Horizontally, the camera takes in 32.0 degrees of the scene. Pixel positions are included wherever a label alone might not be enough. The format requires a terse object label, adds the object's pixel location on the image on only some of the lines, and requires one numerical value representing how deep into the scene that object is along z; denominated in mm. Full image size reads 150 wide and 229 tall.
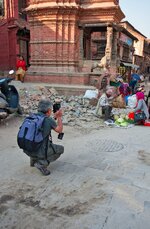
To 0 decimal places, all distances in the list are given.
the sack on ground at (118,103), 10297
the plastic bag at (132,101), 10485
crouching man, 3779
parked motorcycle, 6812
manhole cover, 5418
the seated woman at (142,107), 7801
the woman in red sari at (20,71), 13531
